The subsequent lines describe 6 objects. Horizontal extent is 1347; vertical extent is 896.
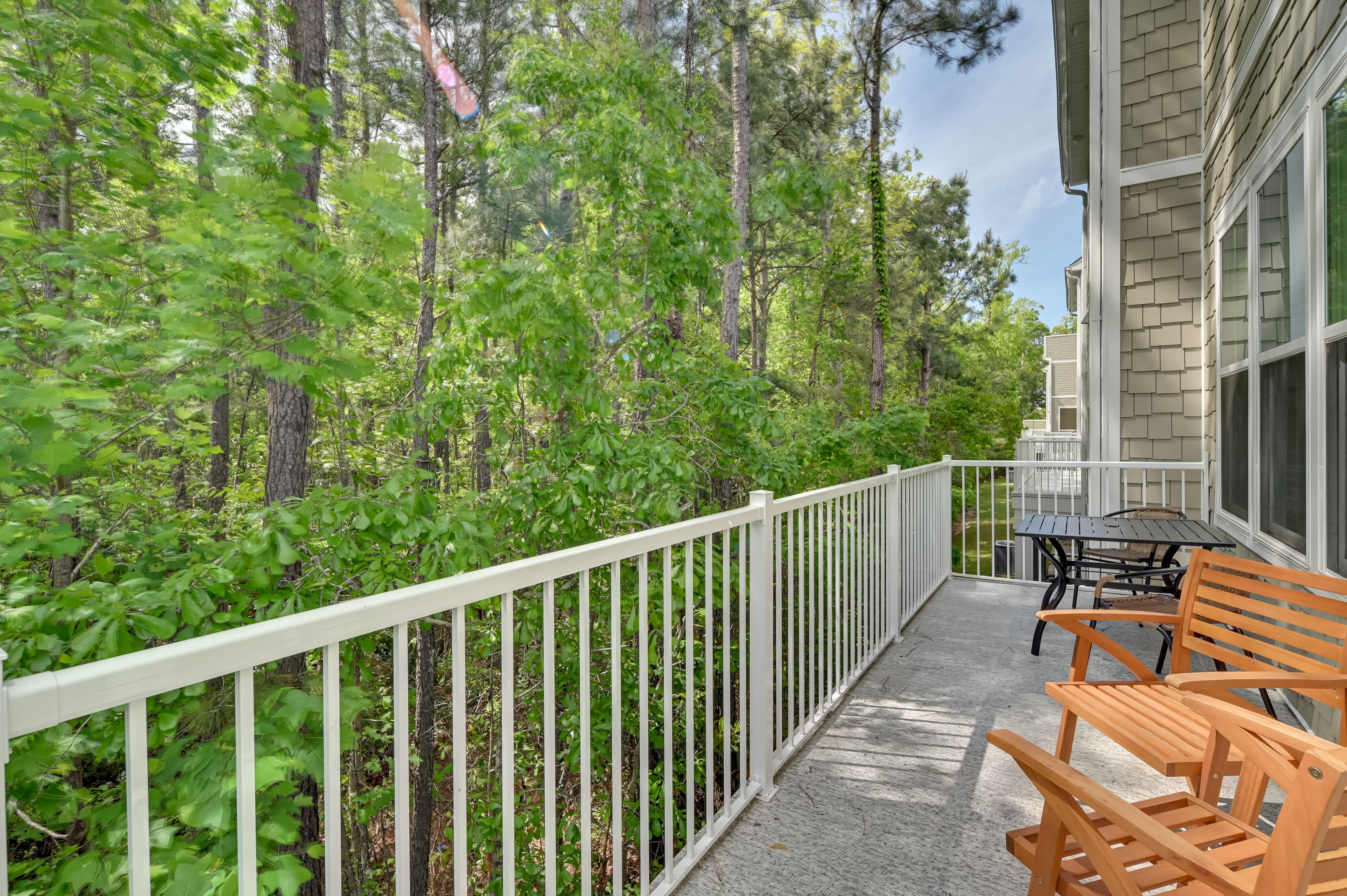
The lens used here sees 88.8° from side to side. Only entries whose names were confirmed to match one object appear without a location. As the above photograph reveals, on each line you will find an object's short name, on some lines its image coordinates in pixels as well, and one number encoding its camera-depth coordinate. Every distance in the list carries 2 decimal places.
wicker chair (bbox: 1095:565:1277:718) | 3.45
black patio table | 3.69
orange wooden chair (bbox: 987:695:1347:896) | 1.12
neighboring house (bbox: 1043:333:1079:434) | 21.66
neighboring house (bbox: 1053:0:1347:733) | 2.75
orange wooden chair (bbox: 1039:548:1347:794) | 1.75
